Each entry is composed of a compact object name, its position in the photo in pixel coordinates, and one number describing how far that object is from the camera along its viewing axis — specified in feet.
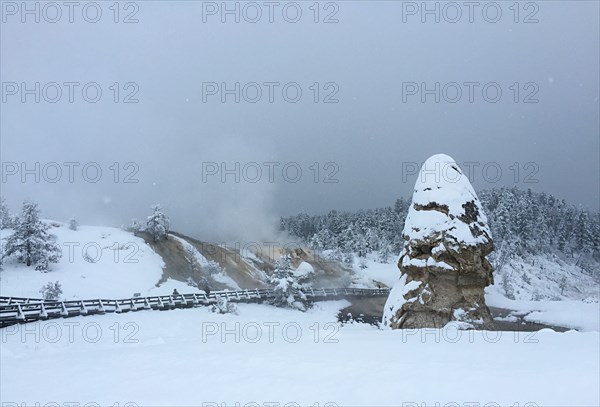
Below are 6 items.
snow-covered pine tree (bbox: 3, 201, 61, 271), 115.80
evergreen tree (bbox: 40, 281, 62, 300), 94.73
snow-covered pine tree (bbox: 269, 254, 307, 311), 126.52
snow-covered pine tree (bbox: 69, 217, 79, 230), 169.99
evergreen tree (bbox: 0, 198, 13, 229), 153.48
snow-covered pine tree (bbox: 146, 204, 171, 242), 174.09
